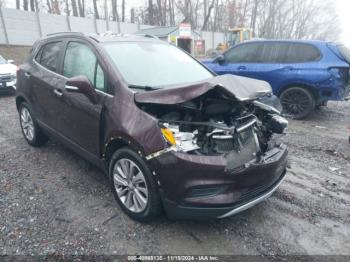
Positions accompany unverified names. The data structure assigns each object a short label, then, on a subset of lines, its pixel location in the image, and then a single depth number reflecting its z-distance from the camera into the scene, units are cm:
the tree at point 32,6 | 3101
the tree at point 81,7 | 3778
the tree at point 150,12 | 4088
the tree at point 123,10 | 4102
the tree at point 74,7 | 3682
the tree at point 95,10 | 3792
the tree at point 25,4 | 3094
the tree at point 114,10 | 3928
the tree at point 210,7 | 3583
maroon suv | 257
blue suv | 655
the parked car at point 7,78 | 930
